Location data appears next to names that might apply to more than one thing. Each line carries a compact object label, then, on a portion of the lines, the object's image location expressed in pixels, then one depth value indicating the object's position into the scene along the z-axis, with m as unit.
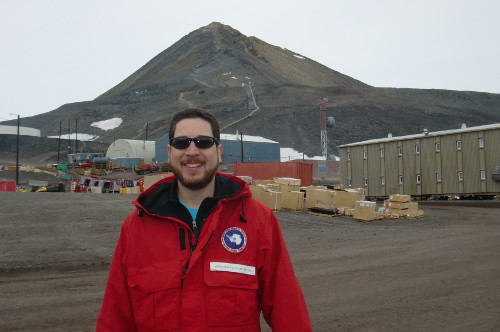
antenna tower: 71.38
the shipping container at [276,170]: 31.17
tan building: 24.94
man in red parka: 2.34
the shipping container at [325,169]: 54.37
